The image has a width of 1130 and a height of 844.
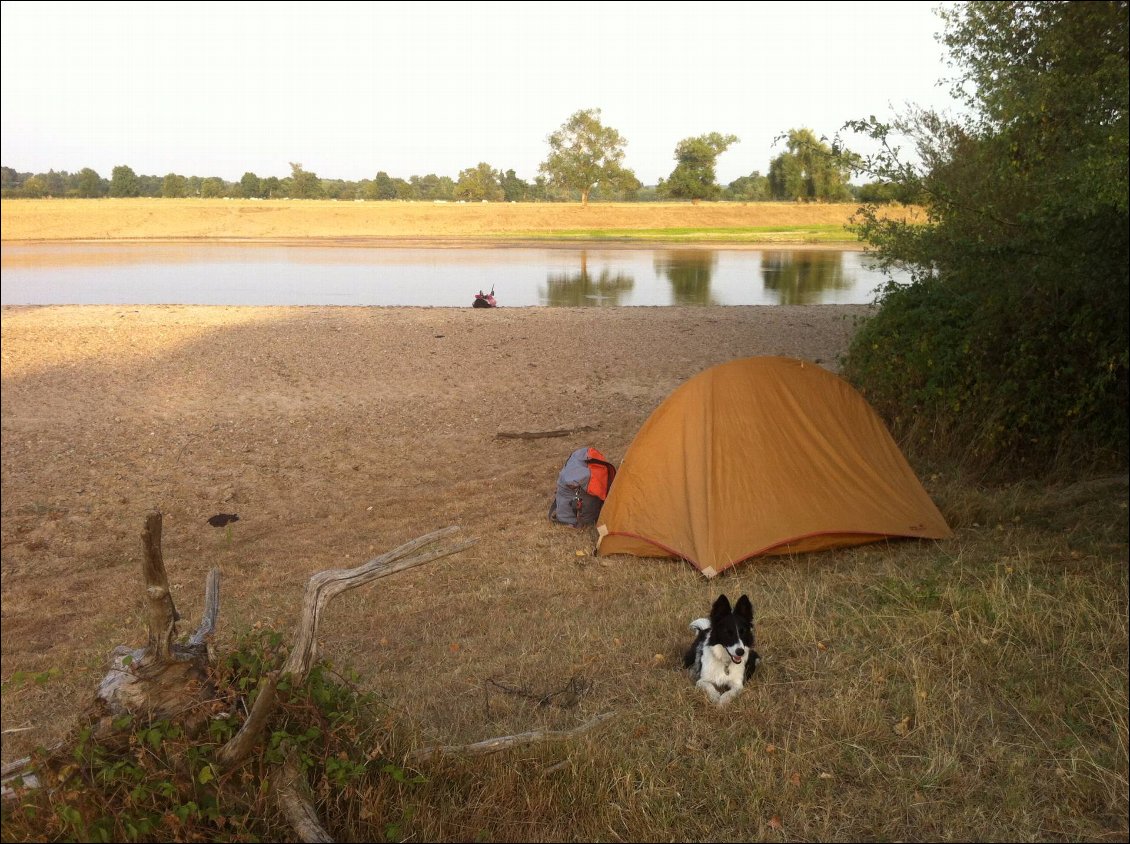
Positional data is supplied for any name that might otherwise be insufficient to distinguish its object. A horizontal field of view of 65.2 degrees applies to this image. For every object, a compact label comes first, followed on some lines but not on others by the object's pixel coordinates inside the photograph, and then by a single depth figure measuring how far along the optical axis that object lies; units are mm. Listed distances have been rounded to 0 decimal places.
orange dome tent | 7309
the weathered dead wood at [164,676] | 3145
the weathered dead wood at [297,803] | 3051
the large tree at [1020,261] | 6641
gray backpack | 8602
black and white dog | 4699
